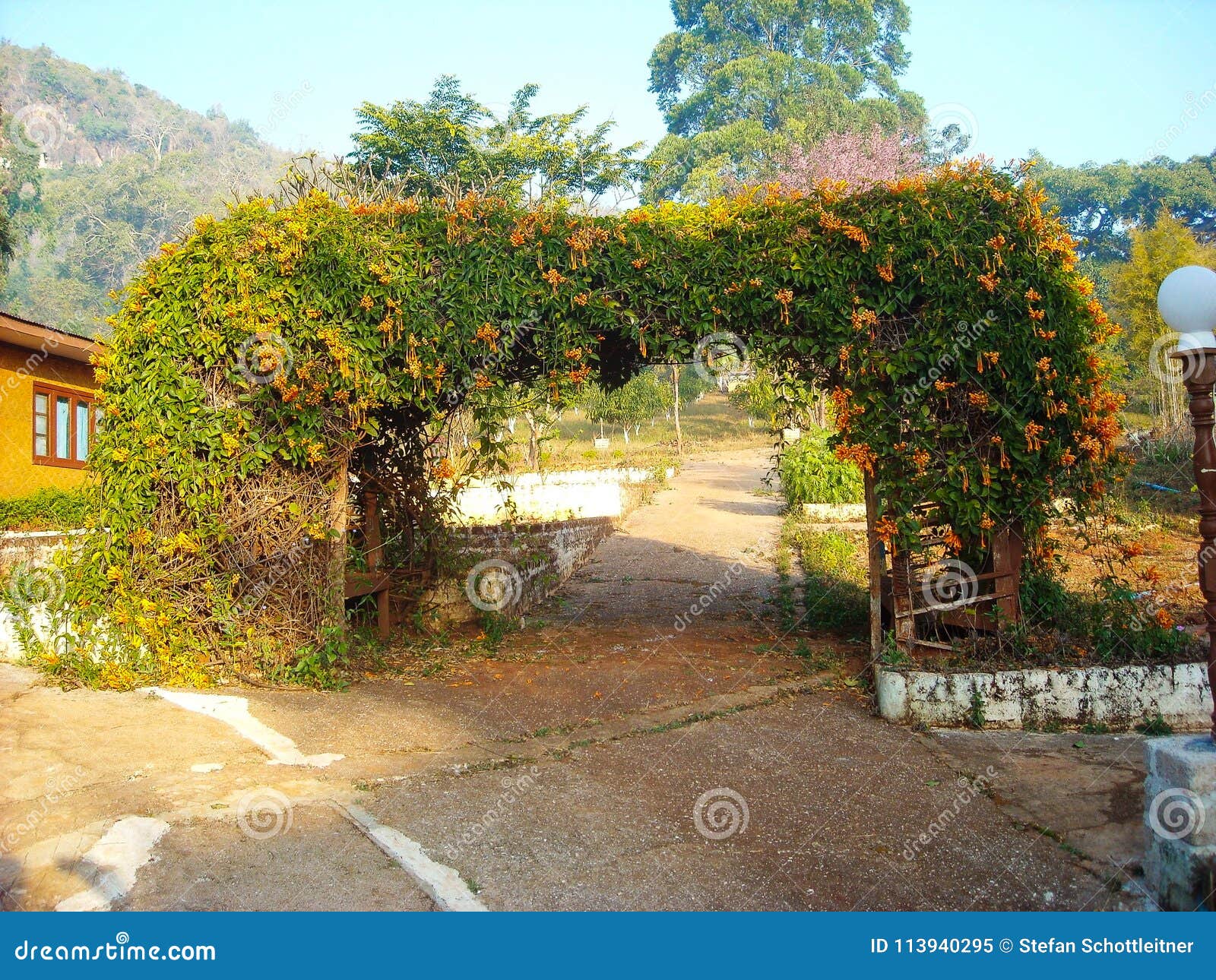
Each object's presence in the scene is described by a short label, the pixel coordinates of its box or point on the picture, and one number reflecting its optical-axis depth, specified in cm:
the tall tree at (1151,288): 2148
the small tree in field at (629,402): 3278
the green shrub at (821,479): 1861
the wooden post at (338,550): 768
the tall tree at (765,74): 4712
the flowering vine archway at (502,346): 688
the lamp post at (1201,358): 420
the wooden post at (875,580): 748
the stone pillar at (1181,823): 395
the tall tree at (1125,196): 5106
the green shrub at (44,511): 1438
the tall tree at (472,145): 3131
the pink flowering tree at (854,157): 3111
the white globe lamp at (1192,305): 419
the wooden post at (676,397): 3422
